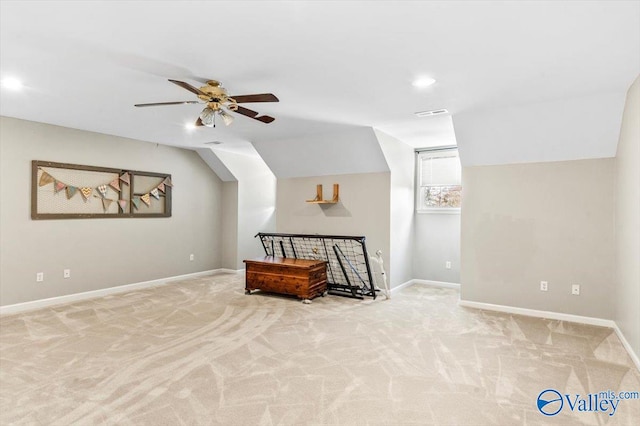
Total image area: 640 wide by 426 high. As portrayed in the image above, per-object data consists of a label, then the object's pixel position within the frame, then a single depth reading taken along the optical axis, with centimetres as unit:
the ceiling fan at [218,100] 310
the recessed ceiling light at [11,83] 341
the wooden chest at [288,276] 530
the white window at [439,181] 639
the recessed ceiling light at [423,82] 329
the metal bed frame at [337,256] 568
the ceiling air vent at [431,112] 428
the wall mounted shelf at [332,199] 620
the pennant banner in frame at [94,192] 503
